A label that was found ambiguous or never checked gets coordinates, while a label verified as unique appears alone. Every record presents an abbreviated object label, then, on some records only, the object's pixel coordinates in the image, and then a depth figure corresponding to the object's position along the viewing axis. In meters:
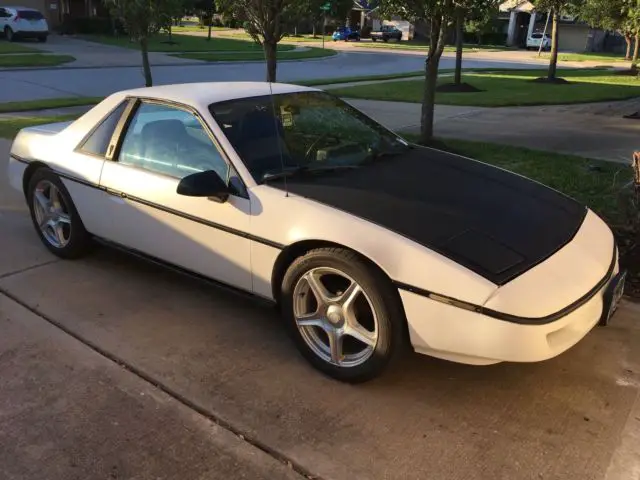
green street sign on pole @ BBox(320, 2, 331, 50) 9.50
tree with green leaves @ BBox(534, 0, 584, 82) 17.66
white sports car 2.69
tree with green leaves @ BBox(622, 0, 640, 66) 7.55
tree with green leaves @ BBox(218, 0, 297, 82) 8.40
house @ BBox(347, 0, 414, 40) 64.01
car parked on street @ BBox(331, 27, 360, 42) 56.19
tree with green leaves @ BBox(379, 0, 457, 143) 8.04
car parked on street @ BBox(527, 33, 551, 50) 51.88
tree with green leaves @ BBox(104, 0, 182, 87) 11.44
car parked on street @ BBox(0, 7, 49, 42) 32.34
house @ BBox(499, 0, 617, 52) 54.69
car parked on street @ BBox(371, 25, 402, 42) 57.88
